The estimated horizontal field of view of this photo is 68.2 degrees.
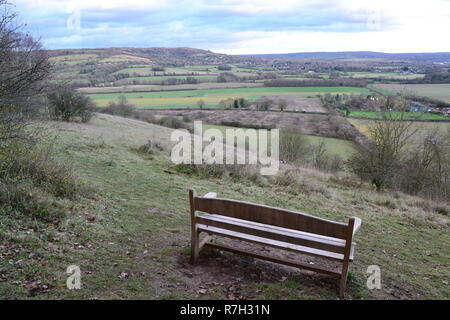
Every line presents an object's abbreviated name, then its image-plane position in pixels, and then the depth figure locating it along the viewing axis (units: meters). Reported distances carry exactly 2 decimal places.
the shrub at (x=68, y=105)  25.75
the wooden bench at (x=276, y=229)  4.05
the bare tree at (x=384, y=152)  18.69
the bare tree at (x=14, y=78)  6.89
